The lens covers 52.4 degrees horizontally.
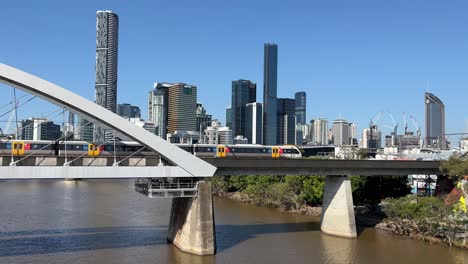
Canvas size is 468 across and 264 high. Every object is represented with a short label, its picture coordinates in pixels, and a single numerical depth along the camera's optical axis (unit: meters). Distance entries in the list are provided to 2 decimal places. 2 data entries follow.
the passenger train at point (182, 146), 42.19
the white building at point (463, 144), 134.18
